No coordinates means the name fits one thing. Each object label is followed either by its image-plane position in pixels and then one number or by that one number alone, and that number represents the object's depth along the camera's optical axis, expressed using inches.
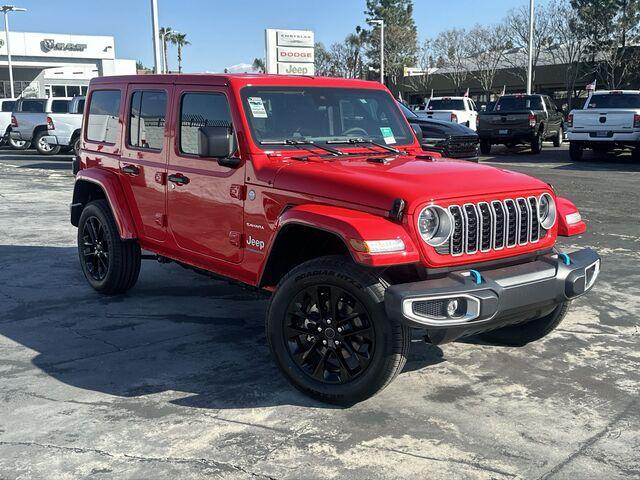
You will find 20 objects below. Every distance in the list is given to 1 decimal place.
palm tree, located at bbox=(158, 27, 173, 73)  3452.3
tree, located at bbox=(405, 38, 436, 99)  2300.7
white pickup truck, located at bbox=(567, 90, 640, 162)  714.8
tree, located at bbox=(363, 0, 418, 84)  2375.7
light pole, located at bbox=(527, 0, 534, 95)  1300.4
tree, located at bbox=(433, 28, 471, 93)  2143.2
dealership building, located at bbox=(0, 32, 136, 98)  2197.3
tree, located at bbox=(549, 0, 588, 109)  1765.5
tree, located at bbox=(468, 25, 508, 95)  2003.0
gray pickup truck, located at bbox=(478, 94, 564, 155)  847.4
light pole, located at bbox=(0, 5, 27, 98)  1888.4
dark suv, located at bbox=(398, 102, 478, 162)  568.7
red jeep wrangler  150.7
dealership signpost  997.2
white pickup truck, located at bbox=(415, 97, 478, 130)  986.1
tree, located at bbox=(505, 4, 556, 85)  1849.2
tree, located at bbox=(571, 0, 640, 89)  1721.2
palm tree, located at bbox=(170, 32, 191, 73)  3631.9
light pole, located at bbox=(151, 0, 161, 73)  824.9
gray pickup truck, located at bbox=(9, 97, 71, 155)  925.8
